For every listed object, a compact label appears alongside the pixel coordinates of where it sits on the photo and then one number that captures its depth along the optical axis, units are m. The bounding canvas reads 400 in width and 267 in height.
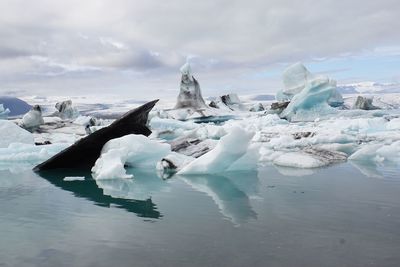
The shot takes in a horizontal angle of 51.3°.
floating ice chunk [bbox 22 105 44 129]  30.58
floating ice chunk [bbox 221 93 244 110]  59.06
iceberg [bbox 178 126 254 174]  10.92
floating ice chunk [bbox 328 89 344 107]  51.83
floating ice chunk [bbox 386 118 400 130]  24.97
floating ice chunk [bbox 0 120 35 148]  19.70
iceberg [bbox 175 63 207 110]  50.64
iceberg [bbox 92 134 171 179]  11.30
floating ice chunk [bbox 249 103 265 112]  62.63
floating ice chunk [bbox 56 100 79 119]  47.47
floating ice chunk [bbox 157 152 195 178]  12.87
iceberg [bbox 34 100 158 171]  13.51
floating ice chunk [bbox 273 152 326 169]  13.16
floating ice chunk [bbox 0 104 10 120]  43.63
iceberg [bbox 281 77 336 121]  36.75
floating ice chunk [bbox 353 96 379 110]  50.03
